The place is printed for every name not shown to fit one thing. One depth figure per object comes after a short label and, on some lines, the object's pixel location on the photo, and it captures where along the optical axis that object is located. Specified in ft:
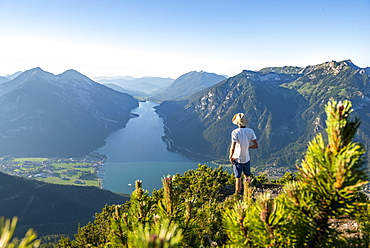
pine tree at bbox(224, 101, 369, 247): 5.54
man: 24.93
